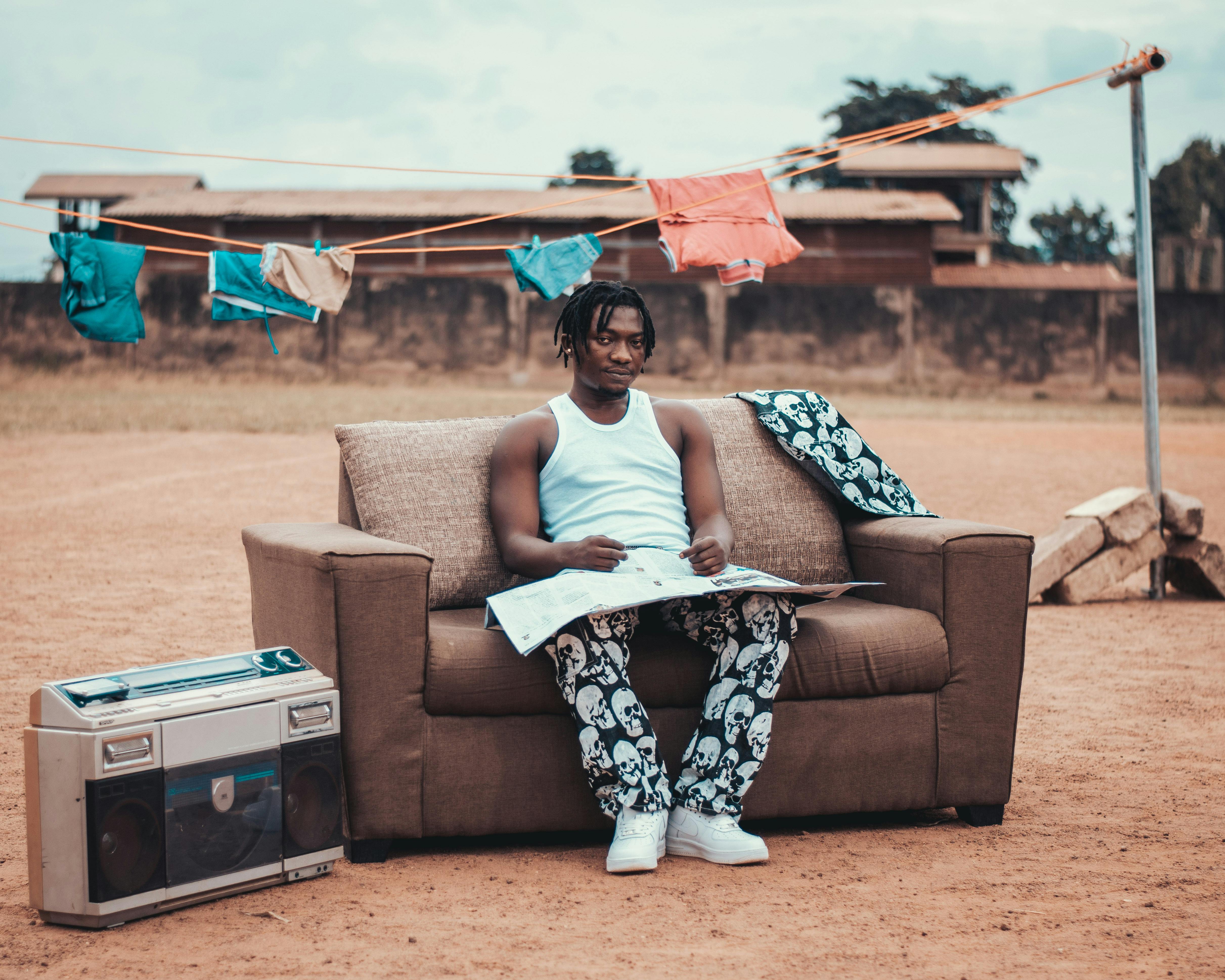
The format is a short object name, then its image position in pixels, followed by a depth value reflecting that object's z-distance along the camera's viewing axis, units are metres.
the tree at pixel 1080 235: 53.88
